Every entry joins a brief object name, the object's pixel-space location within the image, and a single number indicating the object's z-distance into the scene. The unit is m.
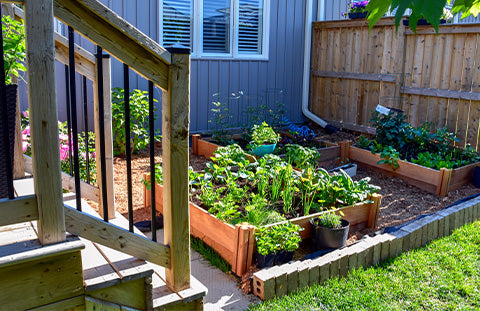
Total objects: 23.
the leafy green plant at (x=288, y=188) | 3.95
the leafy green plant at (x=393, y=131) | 6.37
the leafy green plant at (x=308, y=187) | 3.96
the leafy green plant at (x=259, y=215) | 3.57
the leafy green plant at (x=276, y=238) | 3.17
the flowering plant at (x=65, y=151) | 3.93
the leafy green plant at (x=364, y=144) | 6.48
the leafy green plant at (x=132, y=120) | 5.98
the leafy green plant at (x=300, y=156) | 5.20
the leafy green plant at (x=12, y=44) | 2.55
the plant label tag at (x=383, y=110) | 6.74
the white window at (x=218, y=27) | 7.13
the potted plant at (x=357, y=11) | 7.98
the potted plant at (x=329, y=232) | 3.49
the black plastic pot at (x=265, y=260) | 3.18
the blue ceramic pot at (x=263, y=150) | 5.94
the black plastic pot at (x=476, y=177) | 5.46
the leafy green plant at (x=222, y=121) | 7.00
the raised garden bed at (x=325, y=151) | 6.31
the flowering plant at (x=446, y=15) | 7.27
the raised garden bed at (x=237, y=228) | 3.21
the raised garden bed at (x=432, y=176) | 5.19
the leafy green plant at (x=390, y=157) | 5.71
